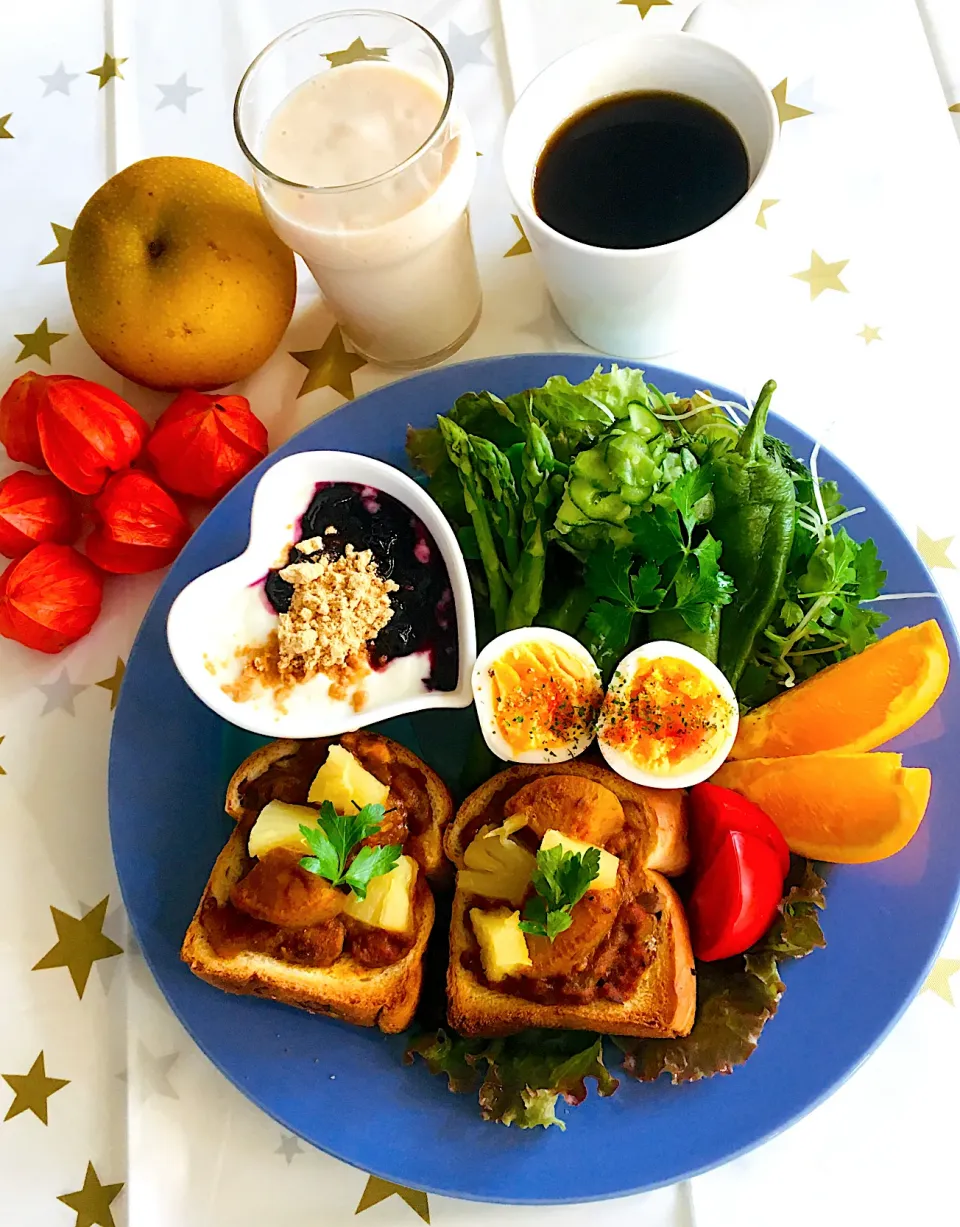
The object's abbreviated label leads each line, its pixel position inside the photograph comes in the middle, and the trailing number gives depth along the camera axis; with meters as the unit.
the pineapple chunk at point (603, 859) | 0.30
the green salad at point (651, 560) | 0.31
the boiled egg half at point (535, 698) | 0.33
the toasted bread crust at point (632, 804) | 0.32
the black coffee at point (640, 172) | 0.35
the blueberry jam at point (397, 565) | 0.33
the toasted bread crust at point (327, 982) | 0.32
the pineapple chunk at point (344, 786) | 0.32
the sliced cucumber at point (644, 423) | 0.33
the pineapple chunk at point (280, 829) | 0.32
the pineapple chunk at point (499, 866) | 0.31
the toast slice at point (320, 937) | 0.32
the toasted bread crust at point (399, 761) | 0.33
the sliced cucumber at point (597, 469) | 0.32
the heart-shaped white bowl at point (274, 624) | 0.32
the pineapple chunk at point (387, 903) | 0.31
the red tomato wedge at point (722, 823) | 0.31
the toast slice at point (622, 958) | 0.31
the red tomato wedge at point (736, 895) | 0.31
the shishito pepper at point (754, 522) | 0.33
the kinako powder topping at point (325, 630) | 0.32
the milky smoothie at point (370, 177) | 0.32
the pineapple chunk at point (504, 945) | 0.30
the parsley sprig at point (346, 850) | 0.29
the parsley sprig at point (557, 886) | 0.29
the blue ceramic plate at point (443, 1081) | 0.31
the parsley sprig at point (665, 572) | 0.32
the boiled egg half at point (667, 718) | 0.32
